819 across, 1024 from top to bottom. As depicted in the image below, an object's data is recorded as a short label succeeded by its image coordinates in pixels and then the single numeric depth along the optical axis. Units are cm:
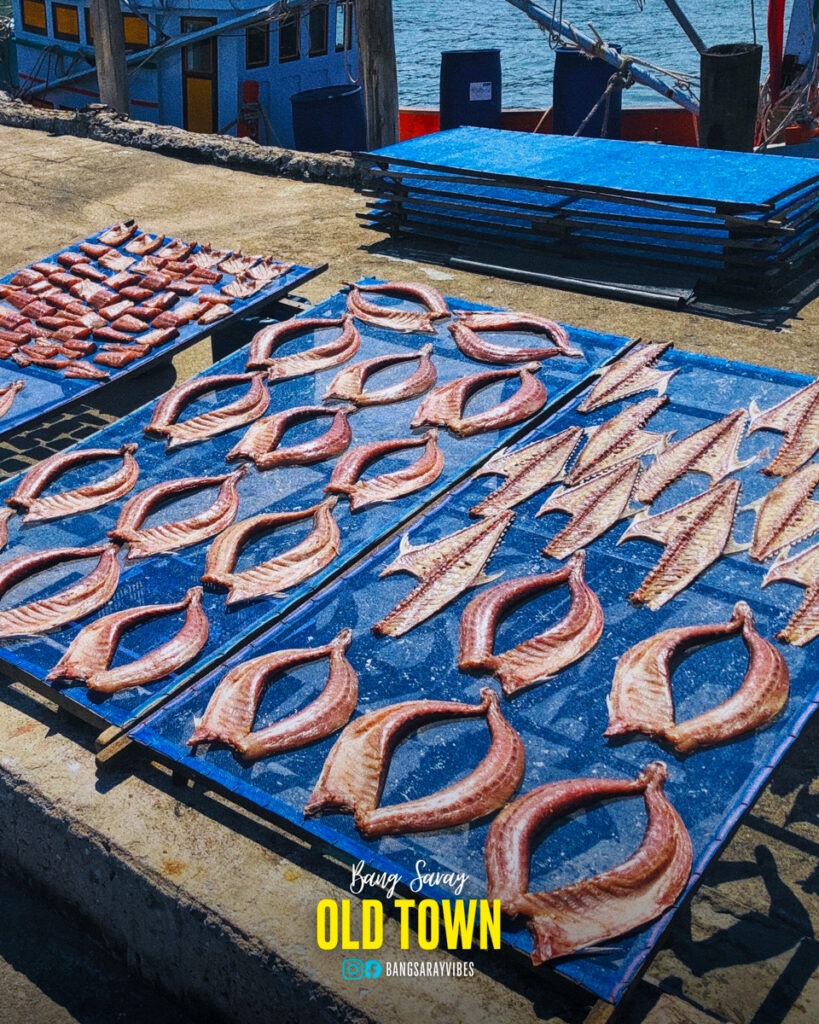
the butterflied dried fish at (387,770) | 329
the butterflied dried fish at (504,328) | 619
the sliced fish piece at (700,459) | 491
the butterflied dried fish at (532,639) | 385
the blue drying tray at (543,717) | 318
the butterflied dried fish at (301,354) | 619
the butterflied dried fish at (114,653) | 397
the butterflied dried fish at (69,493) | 498
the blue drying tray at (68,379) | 591
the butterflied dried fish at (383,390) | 579
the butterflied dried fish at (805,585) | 391
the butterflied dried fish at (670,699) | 351
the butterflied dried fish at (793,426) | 493
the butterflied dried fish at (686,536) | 423
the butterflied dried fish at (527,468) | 484
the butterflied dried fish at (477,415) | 548
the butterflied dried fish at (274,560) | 438
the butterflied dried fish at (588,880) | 295
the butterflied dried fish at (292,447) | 524
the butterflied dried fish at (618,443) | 508
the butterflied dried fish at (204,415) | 553
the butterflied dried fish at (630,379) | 566
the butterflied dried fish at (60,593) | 427
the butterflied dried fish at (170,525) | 469
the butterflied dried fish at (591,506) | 455
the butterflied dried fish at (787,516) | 441
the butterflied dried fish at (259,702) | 361
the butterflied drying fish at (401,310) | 665
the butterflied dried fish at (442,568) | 416
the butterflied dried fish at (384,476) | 491
